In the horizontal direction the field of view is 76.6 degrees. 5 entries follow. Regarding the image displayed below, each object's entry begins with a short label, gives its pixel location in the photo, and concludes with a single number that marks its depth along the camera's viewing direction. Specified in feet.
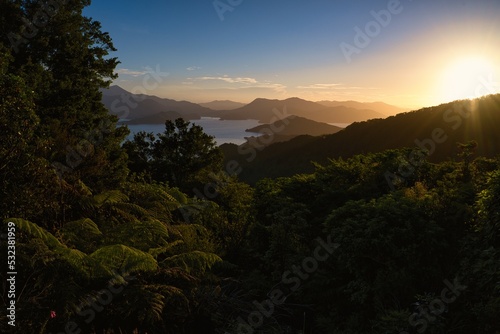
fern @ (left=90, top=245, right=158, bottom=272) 18.62
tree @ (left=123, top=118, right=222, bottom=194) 93.50
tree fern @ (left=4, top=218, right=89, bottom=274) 17.51
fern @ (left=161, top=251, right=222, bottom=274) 21.85
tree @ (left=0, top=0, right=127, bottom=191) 30.78
